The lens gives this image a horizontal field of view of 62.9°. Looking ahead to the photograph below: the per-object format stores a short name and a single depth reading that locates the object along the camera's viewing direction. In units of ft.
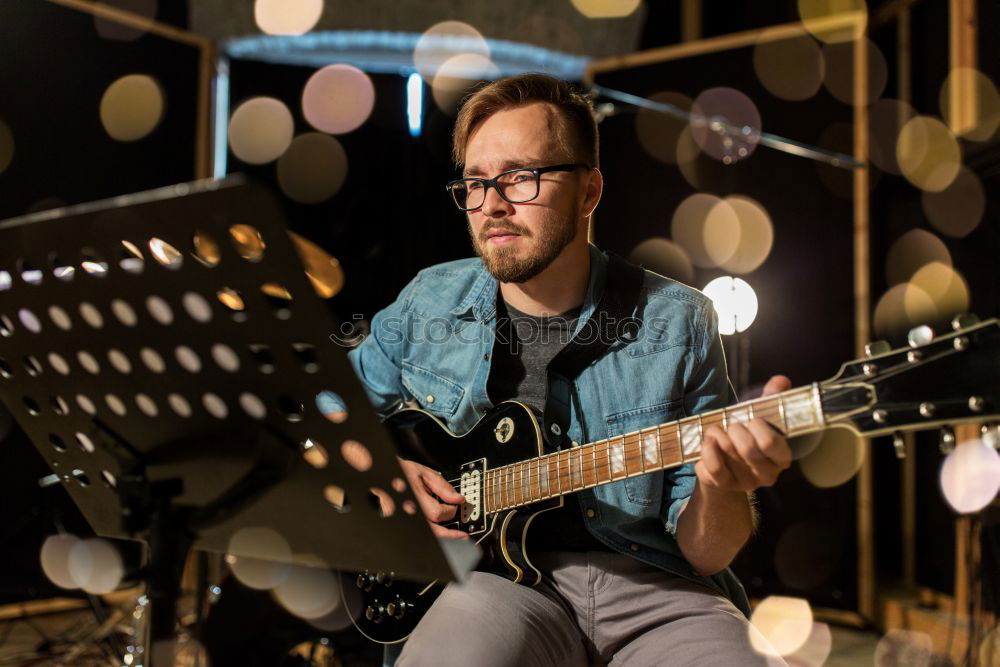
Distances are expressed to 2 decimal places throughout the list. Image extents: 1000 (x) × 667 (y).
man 4.57
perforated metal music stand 2.87
